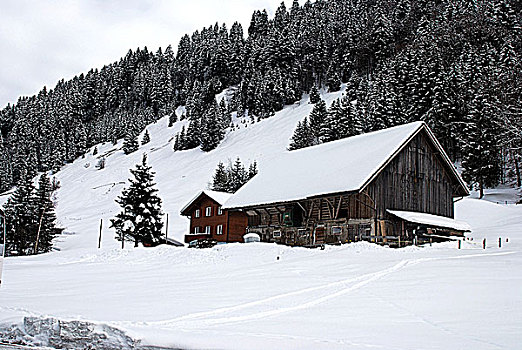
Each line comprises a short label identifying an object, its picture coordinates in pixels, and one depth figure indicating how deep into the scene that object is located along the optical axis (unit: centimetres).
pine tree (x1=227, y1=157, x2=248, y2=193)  7281
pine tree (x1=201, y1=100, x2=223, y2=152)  10688
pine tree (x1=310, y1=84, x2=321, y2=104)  11464
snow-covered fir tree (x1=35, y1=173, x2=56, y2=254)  5519
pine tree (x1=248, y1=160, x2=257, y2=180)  7494
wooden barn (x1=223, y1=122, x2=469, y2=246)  3169
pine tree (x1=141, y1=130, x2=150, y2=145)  12888
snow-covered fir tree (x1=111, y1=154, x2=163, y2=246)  4878
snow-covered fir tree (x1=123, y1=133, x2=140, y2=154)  12475
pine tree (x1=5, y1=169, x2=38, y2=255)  5464
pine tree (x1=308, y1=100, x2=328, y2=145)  8650
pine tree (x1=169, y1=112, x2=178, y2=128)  13762
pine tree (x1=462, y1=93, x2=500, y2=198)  5881
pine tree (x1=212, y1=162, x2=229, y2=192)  7206
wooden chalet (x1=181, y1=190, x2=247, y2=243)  5088
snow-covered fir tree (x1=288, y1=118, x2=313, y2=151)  8236
